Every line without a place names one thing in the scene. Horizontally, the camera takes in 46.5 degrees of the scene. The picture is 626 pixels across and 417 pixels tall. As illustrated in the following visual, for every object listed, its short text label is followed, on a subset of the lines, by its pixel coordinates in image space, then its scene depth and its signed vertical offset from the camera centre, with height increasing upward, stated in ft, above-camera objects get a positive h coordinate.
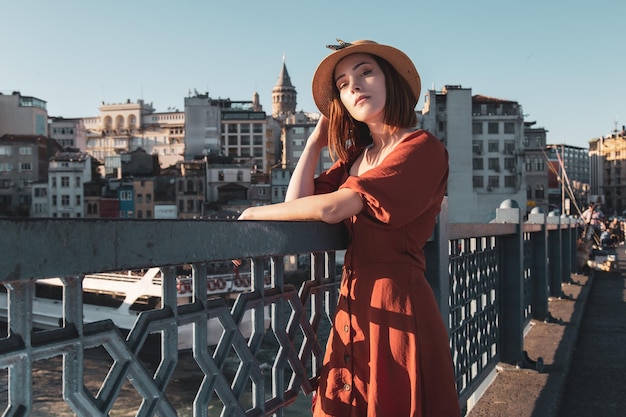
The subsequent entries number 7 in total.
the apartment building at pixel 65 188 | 216.74 +5.19
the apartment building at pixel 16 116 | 269.44 +33.13
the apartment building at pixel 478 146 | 218.59 +17.58
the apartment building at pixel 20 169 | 229.04 +12.08
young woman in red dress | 7.11 -0.90
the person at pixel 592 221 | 65.10 -1.83
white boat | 111.96 -15.57
